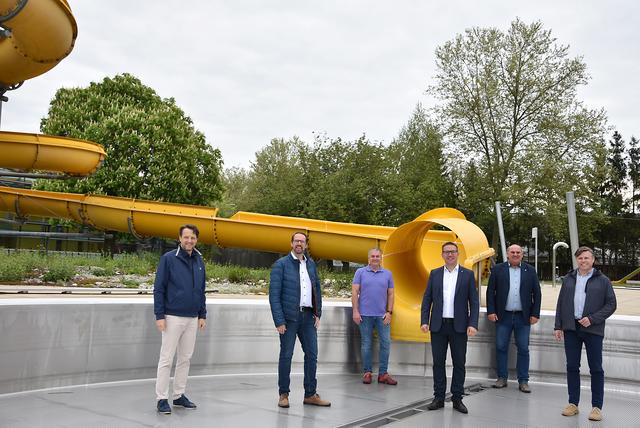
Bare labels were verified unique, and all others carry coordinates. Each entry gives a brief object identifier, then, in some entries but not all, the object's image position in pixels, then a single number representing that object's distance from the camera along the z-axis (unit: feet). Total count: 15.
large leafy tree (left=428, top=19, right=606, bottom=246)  105.50
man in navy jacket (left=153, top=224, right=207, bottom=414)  17.48
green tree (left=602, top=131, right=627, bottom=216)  180.96
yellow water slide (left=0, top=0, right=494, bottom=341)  25.57
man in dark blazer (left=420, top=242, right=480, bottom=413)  18.93
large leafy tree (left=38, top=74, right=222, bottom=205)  84.12
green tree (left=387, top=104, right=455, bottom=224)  91.50
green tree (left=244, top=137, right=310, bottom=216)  97.11
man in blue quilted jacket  18.51
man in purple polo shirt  23.36
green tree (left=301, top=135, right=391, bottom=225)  89.51
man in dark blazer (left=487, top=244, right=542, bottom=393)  22.53
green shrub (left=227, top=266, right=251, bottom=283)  51.94
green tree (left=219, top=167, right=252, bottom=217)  141.64
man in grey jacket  18.04
